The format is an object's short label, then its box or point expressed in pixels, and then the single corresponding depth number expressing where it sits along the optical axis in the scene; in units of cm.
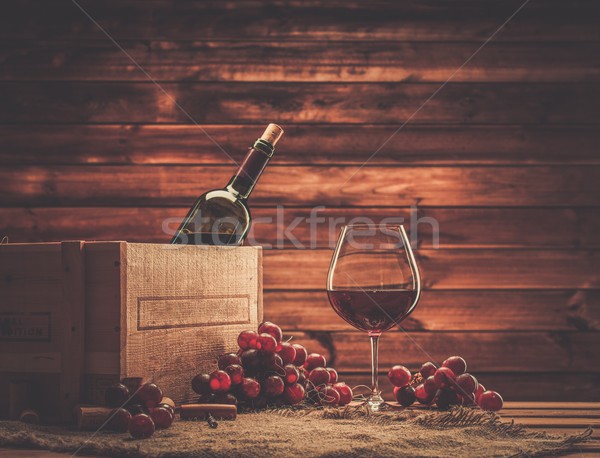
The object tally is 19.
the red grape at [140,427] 79
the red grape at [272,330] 111
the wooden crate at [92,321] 99
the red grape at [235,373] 97
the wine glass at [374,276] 97
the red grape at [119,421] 84
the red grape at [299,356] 111
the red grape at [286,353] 107
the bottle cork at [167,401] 89
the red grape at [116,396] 87
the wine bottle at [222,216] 126
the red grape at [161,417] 84
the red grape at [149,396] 88
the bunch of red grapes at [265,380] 96
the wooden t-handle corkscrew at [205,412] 90
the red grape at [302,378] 104
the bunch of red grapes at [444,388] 97
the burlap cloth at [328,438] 72
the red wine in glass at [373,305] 97
